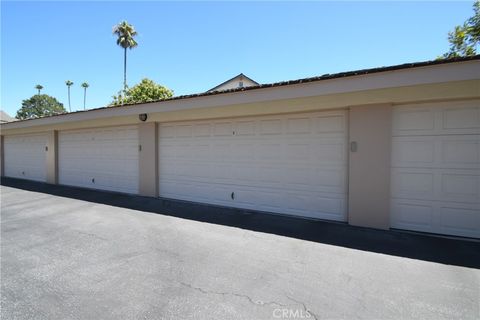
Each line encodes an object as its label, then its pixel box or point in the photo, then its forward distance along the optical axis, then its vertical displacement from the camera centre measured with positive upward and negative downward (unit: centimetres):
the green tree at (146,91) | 2398 +581
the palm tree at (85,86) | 5496 +1430
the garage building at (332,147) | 480 +18
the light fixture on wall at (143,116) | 841 +122
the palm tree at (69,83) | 5466 +1475
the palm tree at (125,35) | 2908 +1316
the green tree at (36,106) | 6482 +1225
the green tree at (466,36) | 1150 +539
